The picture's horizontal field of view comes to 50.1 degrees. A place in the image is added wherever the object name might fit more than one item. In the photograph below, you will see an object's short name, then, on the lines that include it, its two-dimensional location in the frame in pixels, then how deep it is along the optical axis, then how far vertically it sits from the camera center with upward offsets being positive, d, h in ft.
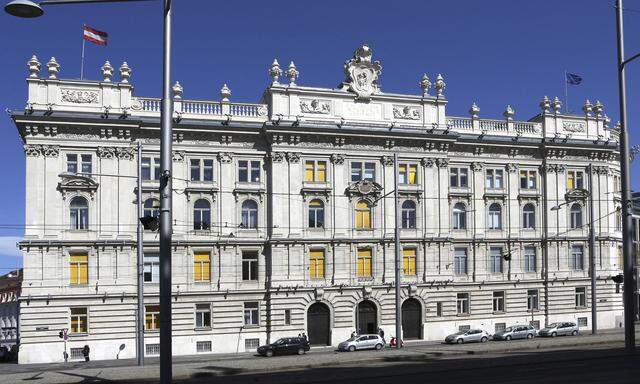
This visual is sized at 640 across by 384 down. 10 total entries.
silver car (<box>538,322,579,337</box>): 182.19 -26.56
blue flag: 202.76 +44.66
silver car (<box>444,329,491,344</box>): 170.40 -26.61
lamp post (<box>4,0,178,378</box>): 54.13 +2.58
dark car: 155.57 -26.18
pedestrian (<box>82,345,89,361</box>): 155.02 -26.56
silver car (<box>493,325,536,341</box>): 175.22 -26.36
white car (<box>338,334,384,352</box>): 160.25 -26.17
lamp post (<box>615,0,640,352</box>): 86.84 +4.96
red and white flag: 150.92 +44.26
